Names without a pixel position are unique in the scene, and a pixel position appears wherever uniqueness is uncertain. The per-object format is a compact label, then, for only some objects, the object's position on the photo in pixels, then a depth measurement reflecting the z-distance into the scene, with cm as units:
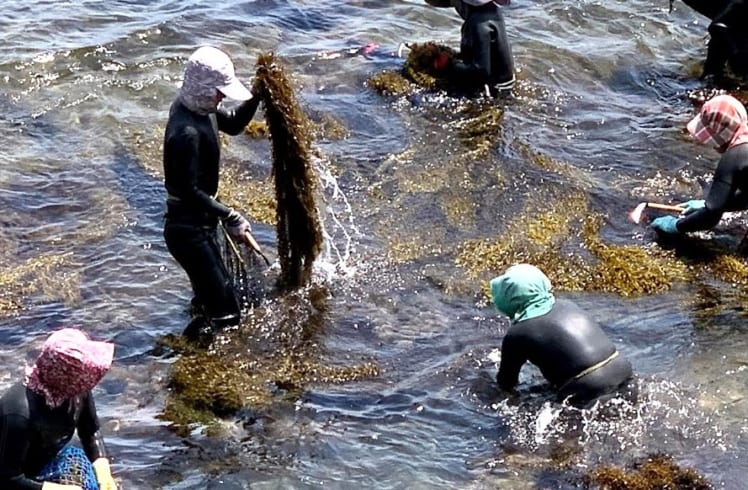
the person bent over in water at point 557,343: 1564
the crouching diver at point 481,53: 2672
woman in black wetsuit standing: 1666
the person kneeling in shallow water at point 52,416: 1134
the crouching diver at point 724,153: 1975
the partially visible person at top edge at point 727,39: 2881
